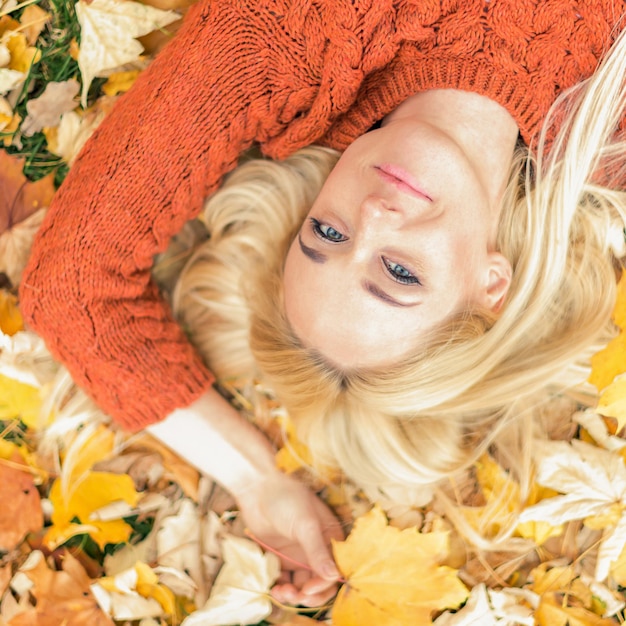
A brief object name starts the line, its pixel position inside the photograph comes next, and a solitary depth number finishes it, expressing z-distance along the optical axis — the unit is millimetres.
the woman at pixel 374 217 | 824
